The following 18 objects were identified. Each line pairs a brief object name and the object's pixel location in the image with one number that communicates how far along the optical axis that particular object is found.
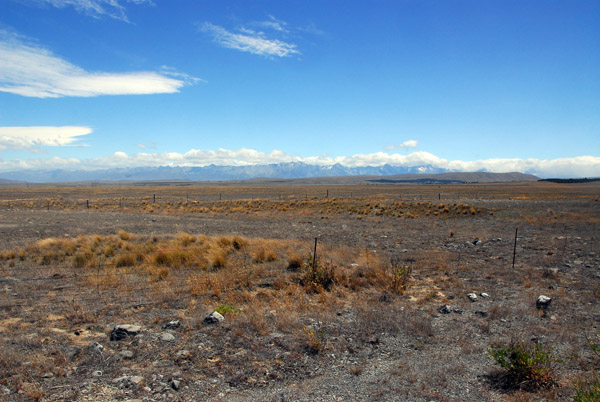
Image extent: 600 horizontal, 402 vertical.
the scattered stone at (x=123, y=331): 6.62
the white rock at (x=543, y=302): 8.78
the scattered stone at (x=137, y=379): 5.21
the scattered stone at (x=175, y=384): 5.16
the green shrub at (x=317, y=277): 10.40
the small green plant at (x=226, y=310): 8.05
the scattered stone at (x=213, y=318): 7.53
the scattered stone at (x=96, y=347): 6.03
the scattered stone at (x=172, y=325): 7.28
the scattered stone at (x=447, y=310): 8.55
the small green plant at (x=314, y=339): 6.38
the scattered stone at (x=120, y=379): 5.22
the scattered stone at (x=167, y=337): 6.68
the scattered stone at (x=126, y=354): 5.99
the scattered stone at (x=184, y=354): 6.05
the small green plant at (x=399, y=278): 10.25
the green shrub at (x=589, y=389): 4.31
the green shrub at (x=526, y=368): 5.23
